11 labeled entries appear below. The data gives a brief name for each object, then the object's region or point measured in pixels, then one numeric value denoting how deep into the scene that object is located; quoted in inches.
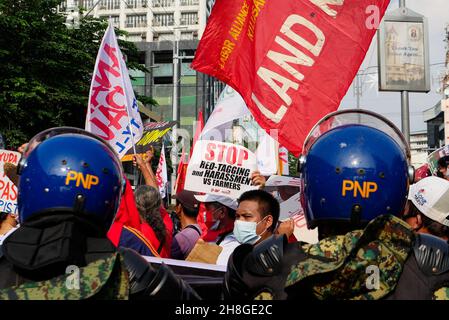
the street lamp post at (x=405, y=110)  355.9
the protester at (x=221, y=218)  189.4
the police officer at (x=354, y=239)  77.1
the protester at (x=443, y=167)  227.5
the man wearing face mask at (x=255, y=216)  175.6
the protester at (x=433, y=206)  166.4
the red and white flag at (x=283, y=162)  362.9
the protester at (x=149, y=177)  221.3
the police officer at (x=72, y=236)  77.0
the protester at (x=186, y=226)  217.5
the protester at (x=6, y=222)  229.3
